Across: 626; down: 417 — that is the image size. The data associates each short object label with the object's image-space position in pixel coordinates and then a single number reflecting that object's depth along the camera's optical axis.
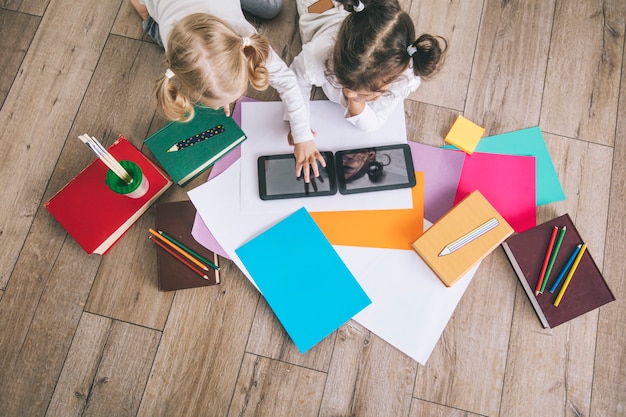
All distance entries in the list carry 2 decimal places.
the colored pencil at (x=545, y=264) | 0.90
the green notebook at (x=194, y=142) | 0.95
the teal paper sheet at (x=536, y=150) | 0.99
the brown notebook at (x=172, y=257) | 0.92
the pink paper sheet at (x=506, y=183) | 0.95
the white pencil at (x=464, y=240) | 0.89
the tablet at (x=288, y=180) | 0.94
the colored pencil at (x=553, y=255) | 0.90
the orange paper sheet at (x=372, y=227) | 0.94
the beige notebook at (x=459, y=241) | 0.89
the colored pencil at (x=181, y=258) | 0.93
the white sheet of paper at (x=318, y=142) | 0.95
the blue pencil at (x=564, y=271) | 0.90
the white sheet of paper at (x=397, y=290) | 0.92
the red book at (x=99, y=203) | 0.91
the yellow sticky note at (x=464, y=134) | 0.99
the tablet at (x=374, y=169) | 0.94
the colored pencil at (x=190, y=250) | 0.93
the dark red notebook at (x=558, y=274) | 0.90
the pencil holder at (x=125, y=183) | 0.86
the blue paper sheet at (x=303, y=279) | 0.91
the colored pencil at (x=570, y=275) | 0.90
